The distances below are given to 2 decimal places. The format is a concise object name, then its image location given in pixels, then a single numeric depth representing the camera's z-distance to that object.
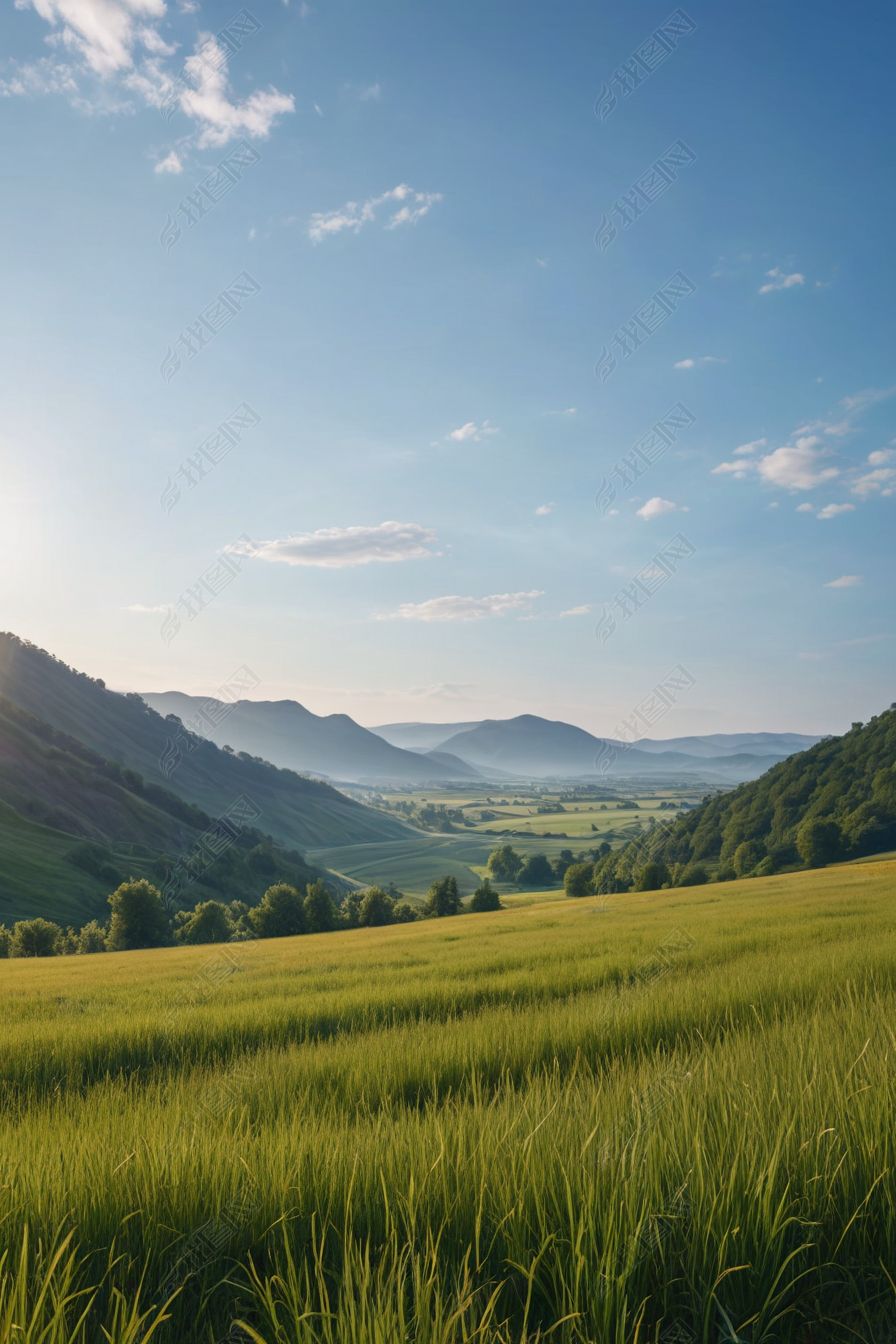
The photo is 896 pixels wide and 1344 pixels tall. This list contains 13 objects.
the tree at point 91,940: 70.50
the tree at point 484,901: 81.00
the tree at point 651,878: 87.50
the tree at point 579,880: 101.59
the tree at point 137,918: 70.38
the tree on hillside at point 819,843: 92.50
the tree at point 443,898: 85.19
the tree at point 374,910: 78.62
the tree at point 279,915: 71.94
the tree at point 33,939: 66.50
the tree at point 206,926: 71.94
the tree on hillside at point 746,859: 103.81
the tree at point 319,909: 73.81
